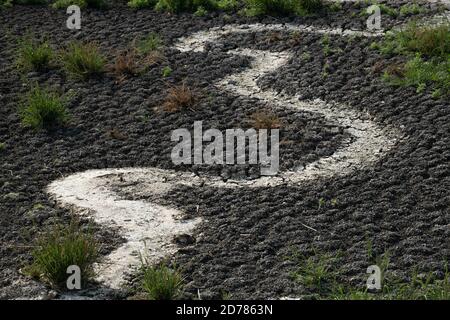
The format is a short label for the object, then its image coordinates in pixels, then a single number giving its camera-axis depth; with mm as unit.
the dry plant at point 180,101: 10008
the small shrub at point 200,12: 12656
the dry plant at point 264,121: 9469
